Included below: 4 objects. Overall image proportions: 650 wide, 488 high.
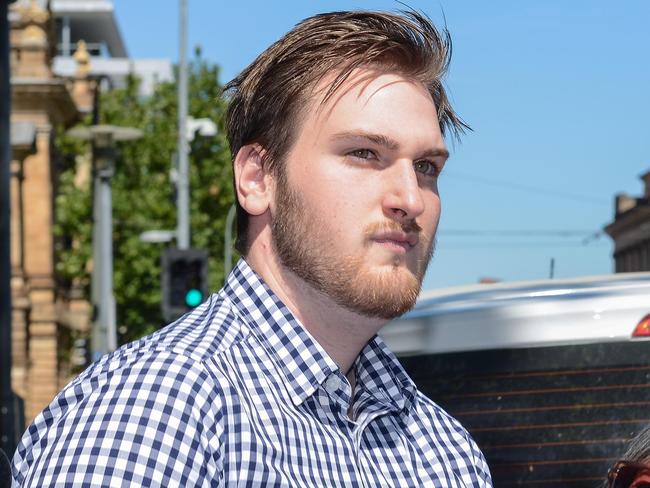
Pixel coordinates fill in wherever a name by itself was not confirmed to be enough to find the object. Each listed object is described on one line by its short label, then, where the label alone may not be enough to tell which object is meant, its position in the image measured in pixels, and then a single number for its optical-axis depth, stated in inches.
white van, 194.7
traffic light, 751.7
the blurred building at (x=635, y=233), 1413.8
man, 91.4
